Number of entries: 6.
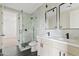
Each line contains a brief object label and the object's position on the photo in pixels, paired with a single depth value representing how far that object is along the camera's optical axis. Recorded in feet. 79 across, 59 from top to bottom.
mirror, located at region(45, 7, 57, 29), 6.71
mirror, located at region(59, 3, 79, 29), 5.62
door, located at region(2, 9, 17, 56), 5.72
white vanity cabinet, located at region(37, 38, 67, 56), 4.98
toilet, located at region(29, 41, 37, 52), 6.01
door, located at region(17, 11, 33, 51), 6.12
